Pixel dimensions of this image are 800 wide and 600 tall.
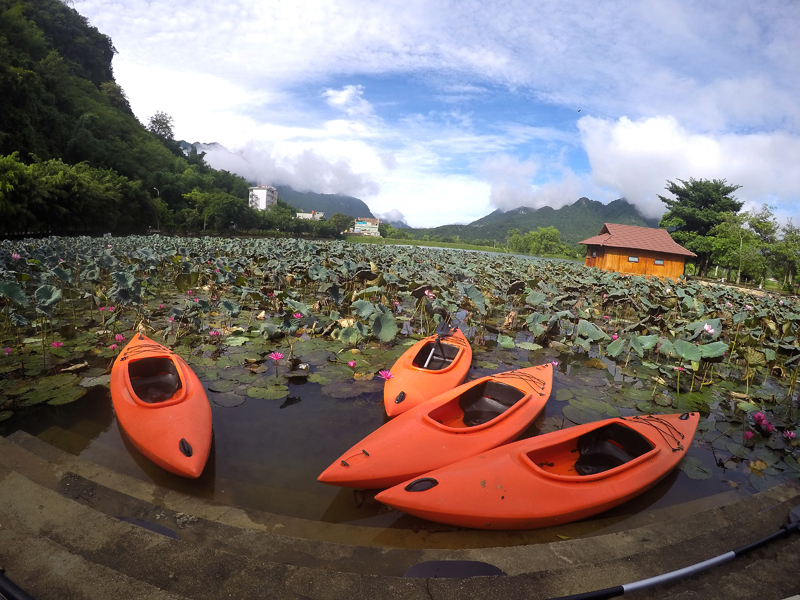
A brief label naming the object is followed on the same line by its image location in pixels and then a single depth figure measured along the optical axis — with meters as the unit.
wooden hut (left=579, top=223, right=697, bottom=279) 22.14
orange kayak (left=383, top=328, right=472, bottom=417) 4.12
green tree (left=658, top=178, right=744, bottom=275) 27.31
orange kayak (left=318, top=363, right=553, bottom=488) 2.85
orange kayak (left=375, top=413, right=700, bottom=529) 2.53
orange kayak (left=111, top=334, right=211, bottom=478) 2.97
